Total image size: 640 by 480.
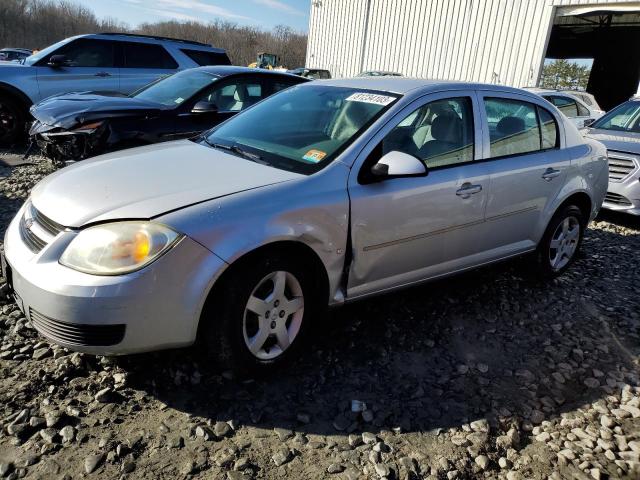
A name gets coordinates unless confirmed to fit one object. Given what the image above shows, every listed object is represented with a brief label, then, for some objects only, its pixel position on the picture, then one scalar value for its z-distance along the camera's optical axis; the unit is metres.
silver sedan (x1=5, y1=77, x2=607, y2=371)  2.22
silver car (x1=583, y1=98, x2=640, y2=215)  6.30
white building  16.69
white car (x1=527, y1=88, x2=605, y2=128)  10.05
